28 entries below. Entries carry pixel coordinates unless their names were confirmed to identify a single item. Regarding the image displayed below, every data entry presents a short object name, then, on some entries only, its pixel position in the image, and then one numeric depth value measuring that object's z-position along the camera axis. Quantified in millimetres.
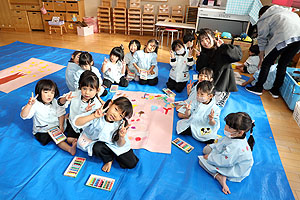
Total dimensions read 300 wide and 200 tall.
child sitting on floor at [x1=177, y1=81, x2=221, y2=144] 2236
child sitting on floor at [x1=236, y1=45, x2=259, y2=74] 4043
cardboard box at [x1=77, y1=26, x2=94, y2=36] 6304
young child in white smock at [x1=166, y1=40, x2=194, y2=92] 3289
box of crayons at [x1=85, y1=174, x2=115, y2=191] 1781
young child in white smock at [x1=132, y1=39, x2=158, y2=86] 3543
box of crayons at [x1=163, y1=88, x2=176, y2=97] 3293
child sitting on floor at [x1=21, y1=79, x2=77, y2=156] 1998
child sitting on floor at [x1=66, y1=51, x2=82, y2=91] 2927
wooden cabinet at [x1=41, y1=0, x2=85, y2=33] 6418
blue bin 2988
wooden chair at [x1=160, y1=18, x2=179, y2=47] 6120
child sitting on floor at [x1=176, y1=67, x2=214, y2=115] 2611
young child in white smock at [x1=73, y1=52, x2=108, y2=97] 2740
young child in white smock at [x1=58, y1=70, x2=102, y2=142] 2029
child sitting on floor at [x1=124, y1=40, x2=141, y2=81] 3619
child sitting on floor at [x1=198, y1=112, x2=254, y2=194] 1726
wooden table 5425
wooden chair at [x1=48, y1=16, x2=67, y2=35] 6273
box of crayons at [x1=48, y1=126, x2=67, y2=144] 2100
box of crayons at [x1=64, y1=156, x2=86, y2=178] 1882
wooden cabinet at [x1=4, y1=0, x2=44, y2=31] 6426
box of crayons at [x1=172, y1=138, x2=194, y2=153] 2228
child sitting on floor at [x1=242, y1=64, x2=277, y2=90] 3527
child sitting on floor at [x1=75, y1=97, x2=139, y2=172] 1675
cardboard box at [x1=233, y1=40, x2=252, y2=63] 4602
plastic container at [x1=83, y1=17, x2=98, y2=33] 6596
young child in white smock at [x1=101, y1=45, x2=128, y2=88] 3322
